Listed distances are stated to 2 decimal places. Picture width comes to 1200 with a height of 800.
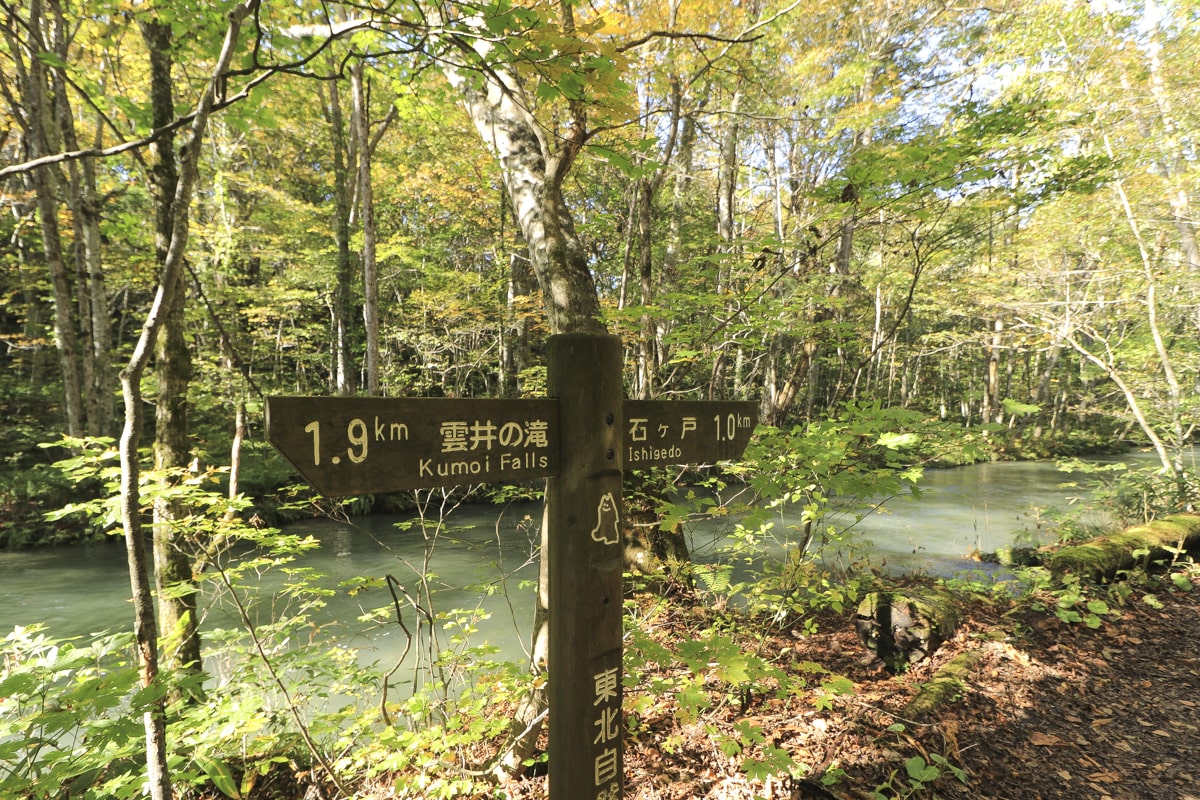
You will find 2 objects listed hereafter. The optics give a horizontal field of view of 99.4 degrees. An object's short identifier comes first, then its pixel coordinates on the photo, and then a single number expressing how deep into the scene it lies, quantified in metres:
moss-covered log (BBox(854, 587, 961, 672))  3.20
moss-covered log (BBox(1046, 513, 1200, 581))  4.37
